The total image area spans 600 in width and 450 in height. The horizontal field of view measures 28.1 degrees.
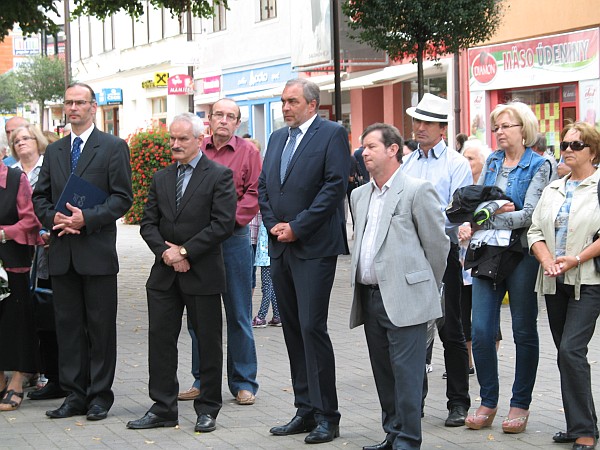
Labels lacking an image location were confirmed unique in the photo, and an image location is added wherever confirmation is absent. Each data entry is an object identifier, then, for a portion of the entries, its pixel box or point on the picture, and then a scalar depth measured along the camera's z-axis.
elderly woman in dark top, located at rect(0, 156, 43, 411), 8.56
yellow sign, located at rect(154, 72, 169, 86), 42.59
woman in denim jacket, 7.34
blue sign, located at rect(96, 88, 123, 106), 52.75
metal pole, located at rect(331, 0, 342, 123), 18.45
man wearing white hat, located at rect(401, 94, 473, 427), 7.71
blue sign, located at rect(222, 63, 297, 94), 37.31
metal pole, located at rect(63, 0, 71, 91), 44.13
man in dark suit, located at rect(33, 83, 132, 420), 8.06
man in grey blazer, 6.60
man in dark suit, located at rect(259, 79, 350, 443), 7.33
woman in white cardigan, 6.88
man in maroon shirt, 8.56
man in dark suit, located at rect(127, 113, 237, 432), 7.69
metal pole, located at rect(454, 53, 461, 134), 28.59
